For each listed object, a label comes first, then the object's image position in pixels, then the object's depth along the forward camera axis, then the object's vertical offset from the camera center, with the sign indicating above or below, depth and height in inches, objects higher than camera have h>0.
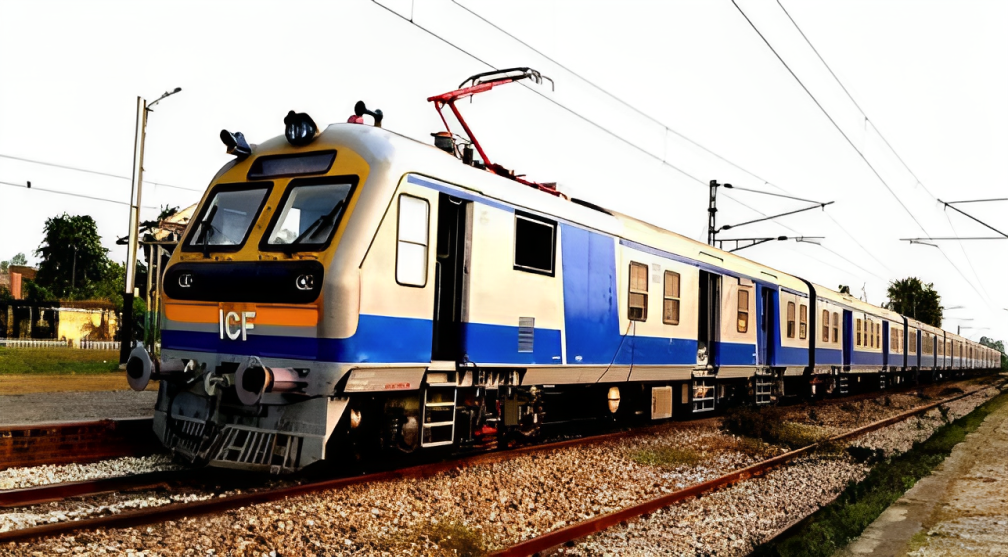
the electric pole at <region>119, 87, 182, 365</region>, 829.2 +89.6
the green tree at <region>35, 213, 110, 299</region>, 3255.4 +257.7
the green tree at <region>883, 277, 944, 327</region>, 4320.9 +238.8
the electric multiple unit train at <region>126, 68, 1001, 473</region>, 277.3 +8.7
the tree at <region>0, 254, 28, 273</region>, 6166.3 +437.8
